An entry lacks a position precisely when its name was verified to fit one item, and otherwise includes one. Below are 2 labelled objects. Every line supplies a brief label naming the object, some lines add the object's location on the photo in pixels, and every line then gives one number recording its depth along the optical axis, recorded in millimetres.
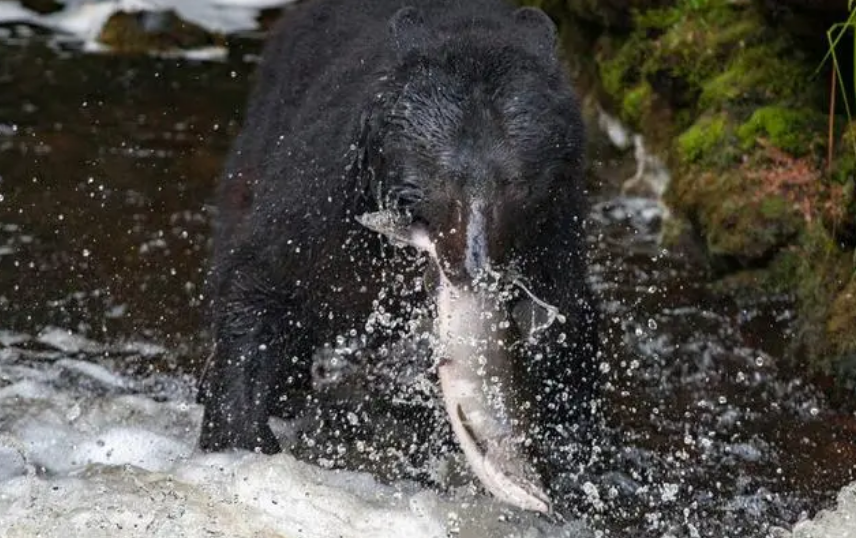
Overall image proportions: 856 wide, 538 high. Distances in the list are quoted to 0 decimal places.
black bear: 8492
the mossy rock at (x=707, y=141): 14680
